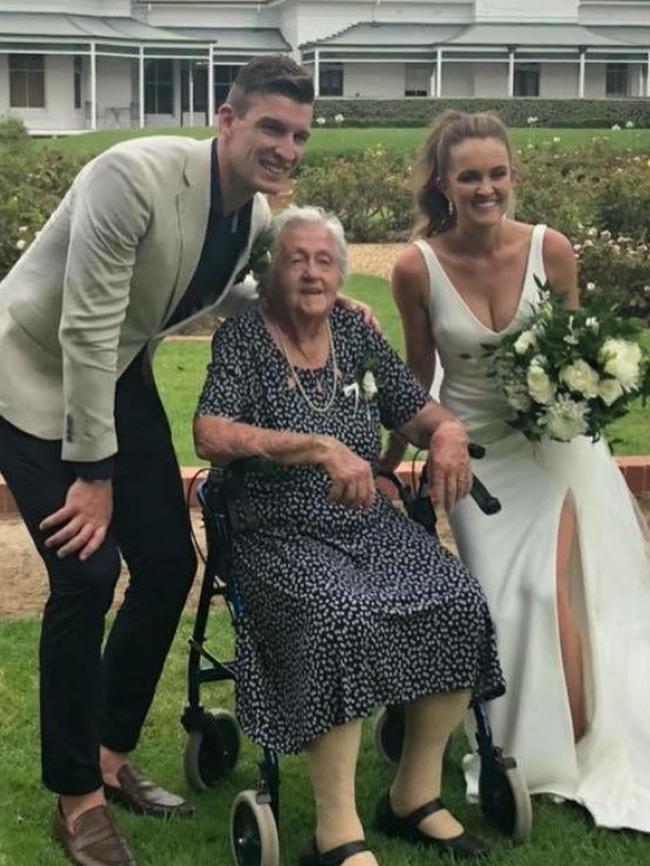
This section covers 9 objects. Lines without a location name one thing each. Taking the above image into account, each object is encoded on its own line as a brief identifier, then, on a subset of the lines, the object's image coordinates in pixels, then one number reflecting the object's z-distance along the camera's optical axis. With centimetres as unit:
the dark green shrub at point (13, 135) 2178
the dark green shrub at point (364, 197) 1791
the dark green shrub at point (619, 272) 1262
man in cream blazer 359
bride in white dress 438
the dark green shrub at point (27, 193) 1291
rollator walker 382
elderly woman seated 372
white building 5009
